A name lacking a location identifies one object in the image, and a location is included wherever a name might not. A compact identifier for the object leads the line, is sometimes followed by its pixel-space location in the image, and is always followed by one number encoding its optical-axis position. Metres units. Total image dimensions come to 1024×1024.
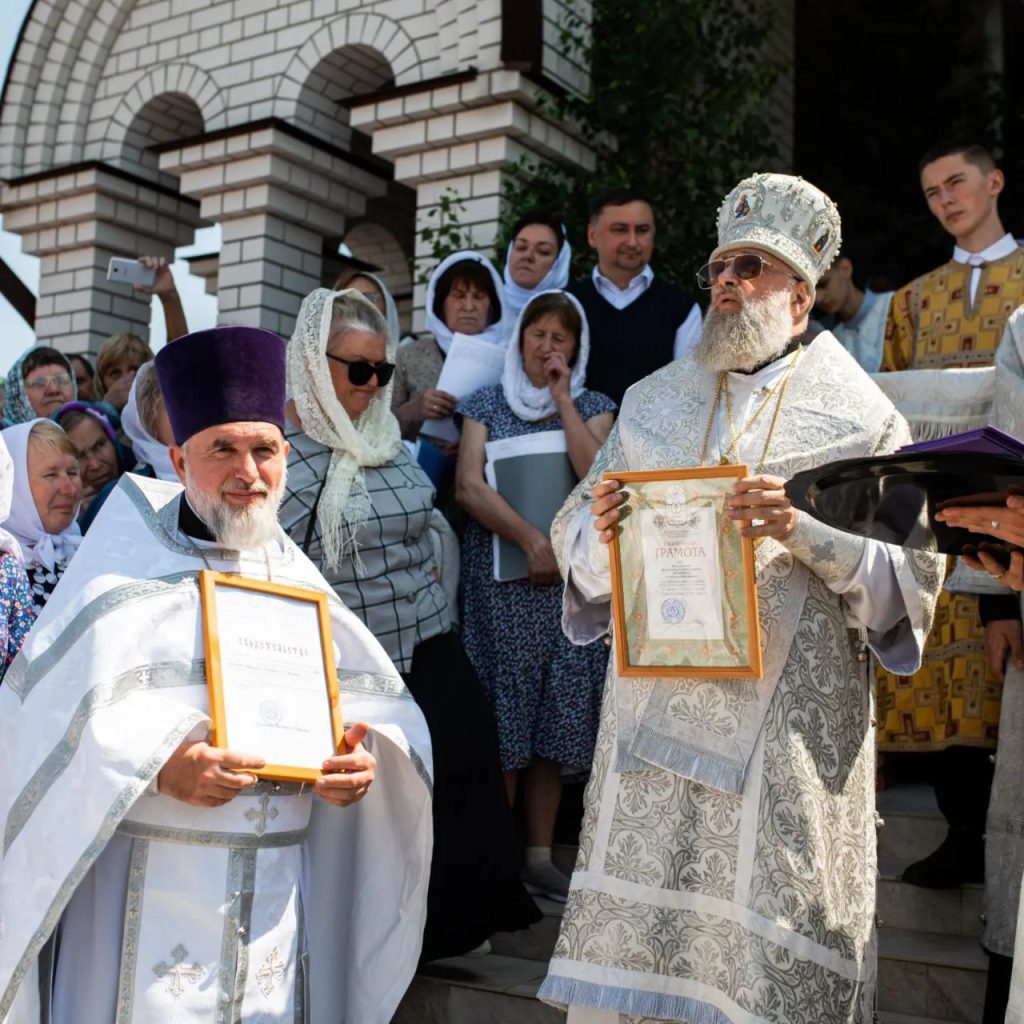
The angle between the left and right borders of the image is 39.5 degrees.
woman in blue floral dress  5.06
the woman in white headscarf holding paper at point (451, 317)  6.22
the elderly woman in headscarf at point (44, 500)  4.65
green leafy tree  9.09
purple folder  2.62
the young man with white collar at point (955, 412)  4.71
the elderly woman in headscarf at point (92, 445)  5.60
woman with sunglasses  4.30
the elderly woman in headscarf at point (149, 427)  4.92
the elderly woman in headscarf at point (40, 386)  6.44
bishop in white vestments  3.12
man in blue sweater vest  5.84
